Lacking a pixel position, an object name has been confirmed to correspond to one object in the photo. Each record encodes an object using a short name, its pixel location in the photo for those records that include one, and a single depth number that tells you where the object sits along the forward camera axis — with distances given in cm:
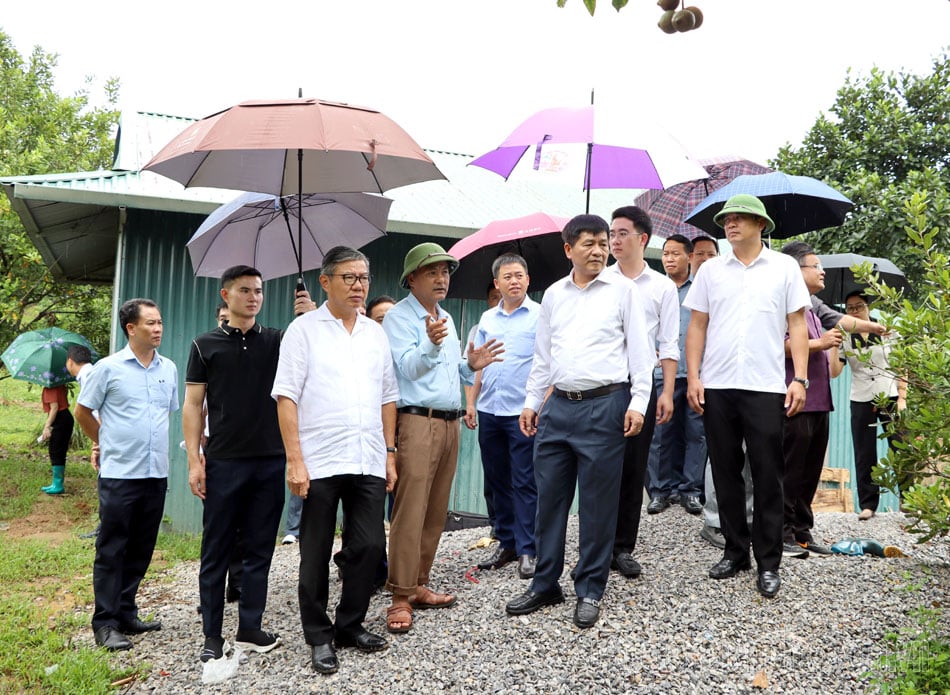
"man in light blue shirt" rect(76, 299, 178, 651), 469
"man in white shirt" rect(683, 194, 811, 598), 432
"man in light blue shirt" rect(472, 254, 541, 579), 518
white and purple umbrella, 538
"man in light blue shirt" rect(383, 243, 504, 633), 441
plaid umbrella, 729
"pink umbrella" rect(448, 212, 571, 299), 630
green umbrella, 951
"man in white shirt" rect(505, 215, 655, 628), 418
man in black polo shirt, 422
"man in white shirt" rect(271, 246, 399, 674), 397
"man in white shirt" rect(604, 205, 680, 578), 468
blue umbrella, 579
